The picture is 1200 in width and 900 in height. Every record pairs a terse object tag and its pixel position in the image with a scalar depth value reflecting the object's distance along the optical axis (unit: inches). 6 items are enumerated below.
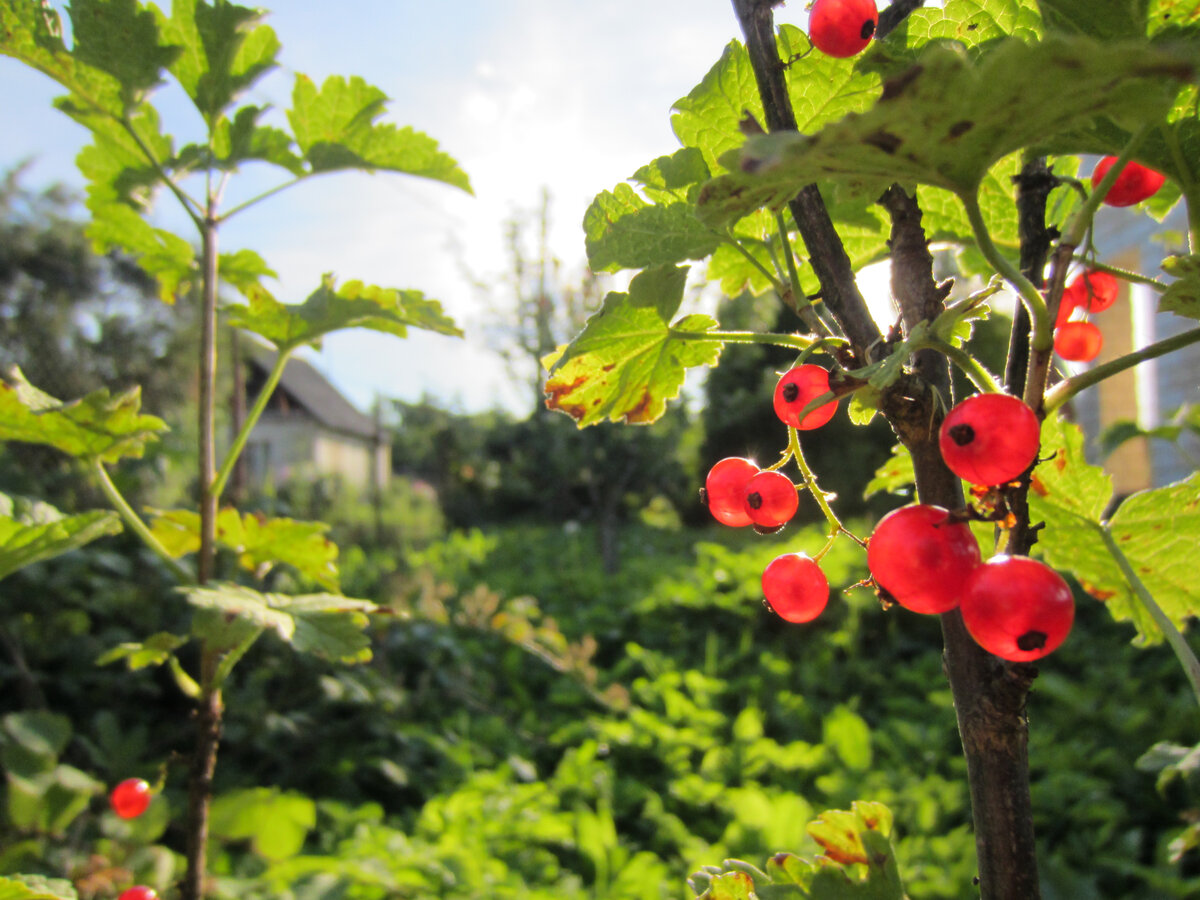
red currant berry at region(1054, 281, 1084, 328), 5.1
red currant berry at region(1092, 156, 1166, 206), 4.5
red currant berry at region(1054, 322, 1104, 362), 5.3
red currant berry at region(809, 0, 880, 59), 4.0
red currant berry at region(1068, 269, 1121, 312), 5.1
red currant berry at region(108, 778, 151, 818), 8.4
